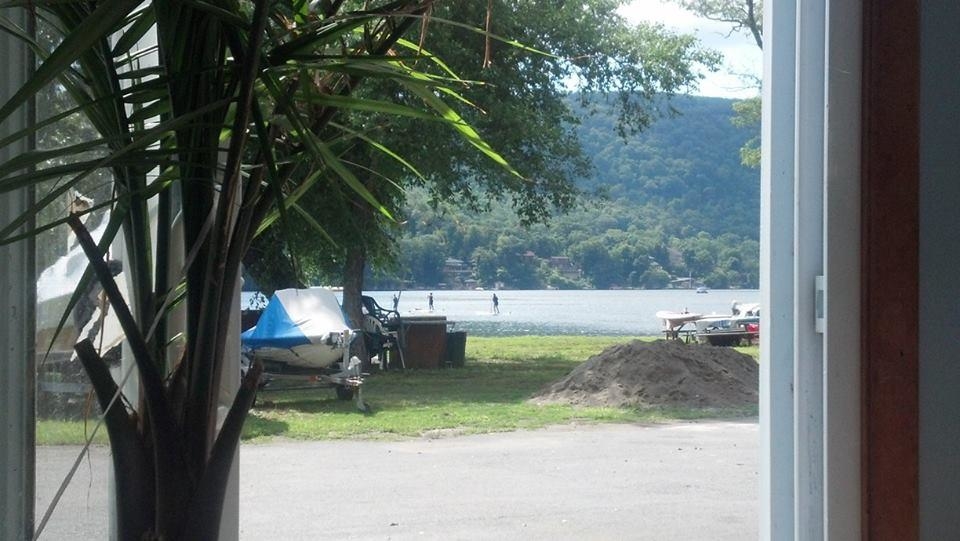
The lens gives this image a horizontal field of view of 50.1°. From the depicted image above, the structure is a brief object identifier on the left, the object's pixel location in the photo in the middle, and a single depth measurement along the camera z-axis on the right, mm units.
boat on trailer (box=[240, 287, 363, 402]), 7332
